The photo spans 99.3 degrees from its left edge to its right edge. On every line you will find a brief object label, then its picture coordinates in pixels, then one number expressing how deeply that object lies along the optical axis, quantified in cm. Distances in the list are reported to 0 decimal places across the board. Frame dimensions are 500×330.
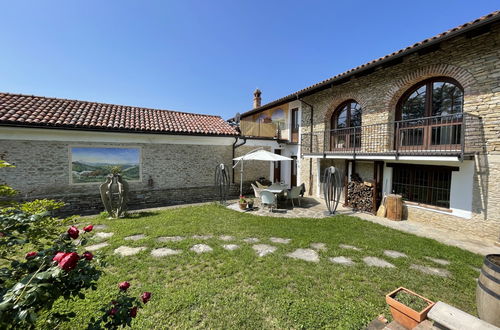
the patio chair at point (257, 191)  956
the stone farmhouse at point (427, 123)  592
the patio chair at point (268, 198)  865
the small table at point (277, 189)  925
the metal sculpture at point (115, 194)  757
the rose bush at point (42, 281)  115
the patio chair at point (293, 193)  925
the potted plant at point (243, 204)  910
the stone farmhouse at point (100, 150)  811
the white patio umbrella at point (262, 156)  956
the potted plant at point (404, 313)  240
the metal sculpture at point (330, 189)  798
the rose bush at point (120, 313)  158
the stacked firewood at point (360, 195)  876
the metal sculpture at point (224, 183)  978
